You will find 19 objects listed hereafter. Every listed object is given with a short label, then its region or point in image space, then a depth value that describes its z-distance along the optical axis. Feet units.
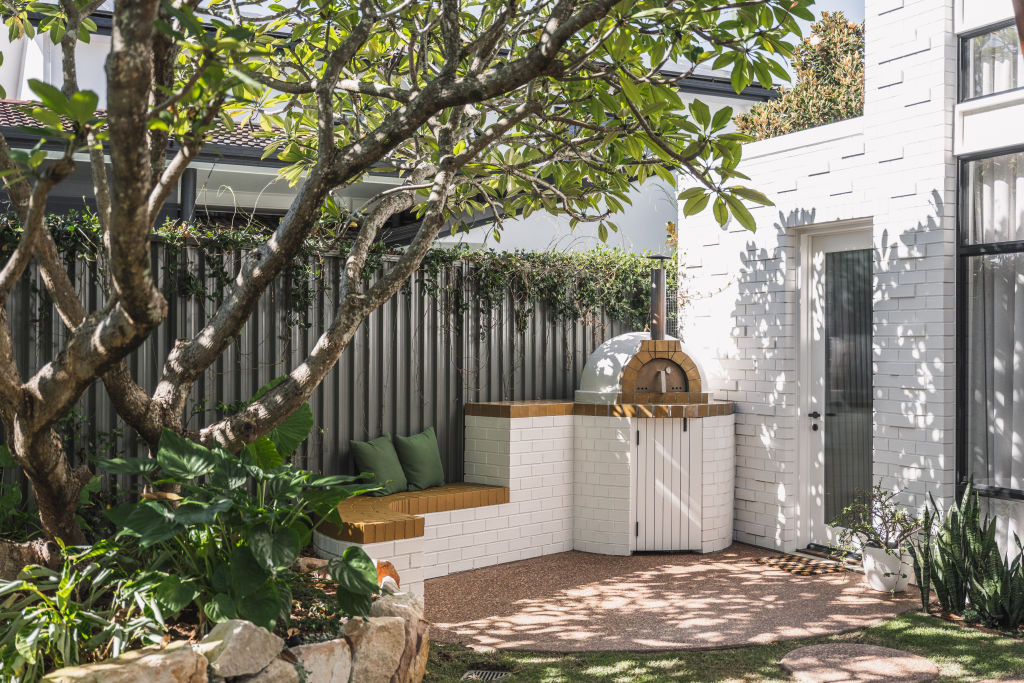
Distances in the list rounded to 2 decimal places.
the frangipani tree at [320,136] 7.71
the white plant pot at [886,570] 17.76
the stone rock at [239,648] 10.16
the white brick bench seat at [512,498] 19.75
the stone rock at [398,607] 12.30
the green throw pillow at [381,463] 19.51
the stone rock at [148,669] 9.36
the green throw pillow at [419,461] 20.34
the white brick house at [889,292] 17.07
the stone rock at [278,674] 10.41
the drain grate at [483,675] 13.06
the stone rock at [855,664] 12.91
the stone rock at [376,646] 11.56
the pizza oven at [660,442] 21.48
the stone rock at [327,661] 10.99
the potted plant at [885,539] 17.75
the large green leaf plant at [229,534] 10.57
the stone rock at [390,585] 13.03
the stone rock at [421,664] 12.32
